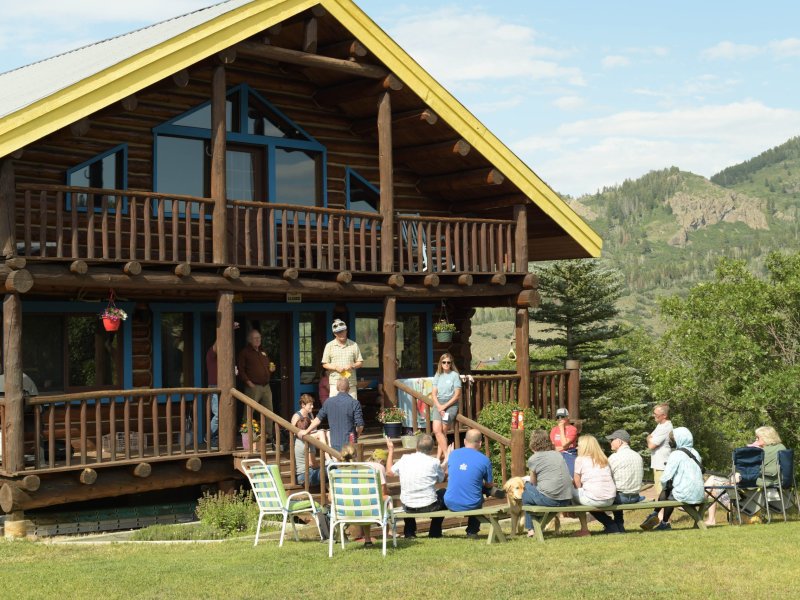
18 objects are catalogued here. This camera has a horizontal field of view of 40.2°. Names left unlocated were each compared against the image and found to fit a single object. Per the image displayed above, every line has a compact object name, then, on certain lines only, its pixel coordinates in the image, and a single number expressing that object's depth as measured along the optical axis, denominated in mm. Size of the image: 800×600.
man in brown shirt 17359
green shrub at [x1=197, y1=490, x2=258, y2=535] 14523
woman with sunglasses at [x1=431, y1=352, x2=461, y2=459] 17000
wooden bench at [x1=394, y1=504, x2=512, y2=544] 12398
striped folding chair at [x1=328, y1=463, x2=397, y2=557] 11750
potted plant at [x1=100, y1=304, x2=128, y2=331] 16625
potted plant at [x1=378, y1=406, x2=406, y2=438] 17469
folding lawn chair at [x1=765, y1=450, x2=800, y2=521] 14047
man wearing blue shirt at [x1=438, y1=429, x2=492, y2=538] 12766
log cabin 14828
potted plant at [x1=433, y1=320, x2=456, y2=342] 20219
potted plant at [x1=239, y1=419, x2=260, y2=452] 16016
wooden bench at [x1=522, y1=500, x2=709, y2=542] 12539
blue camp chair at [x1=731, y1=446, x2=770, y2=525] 14070
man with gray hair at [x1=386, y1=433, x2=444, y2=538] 12719
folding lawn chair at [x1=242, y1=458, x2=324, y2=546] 12672
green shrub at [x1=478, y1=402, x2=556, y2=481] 18656
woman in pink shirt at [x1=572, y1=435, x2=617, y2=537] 12828
